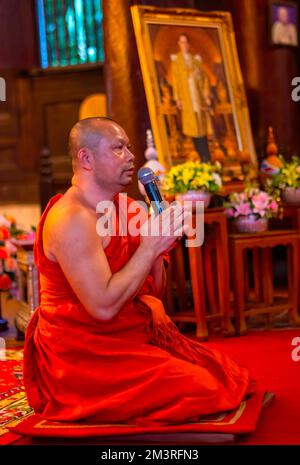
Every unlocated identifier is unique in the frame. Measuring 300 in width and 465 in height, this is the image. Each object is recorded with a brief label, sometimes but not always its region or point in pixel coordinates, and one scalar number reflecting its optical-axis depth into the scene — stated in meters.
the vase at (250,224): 4.89
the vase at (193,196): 4.76
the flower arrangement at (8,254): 5.24
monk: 2.76
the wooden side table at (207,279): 4.74
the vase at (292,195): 5.11
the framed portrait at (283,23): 6.35
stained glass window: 8.02
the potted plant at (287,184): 5.12
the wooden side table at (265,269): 4.82
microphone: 2.71
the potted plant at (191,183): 4.75
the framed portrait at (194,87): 5.26
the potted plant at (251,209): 4.88
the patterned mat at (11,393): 3.25
